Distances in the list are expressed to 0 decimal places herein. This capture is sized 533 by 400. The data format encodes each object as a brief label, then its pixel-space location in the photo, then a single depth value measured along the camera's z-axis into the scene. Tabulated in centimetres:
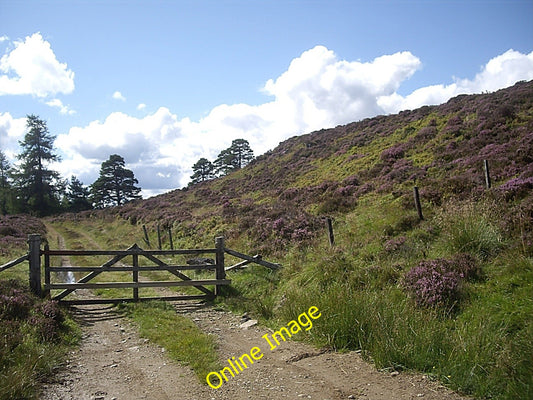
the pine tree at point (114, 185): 6669
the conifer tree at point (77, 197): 6488
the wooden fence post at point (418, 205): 1163
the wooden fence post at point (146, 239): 2429
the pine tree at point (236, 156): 7106
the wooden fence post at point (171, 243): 2133
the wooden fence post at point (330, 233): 1174
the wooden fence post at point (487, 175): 1217
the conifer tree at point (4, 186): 5444
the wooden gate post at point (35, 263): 929
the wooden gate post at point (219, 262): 1085
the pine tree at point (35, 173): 5475
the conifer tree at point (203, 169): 7406
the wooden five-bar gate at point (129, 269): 938
